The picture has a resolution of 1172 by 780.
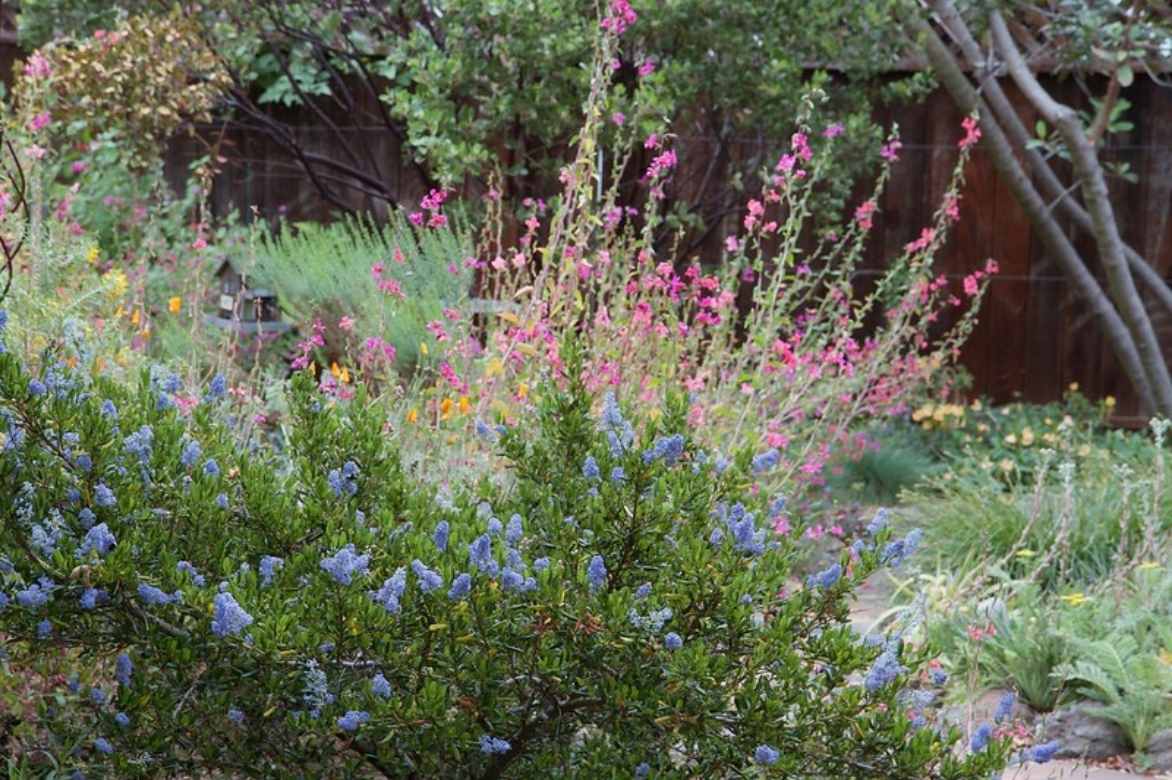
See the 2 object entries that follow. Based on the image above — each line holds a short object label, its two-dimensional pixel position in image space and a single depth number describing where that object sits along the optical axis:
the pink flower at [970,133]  5.88
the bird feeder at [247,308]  7.11
